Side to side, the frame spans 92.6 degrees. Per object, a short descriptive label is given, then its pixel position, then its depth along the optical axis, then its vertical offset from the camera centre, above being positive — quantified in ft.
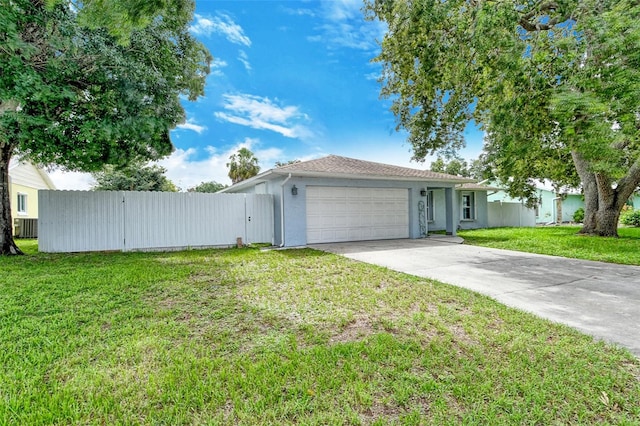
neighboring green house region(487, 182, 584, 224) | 82.12 +2.54
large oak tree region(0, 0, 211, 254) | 22.84 +11.31
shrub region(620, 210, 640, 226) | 70.90 -1.59
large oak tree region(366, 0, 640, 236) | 17.66 +10.61
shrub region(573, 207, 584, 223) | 79.93 -1.01
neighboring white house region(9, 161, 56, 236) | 55.52 +6.42
